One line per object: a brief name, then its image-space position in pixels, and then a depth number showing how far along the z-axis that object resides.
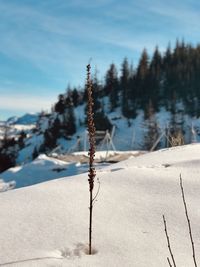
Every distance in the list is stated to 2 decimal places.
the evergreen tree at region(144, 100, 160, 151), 28.95
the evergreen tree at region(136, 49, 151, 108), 54.80
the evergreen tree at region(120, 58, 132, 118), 52.75
